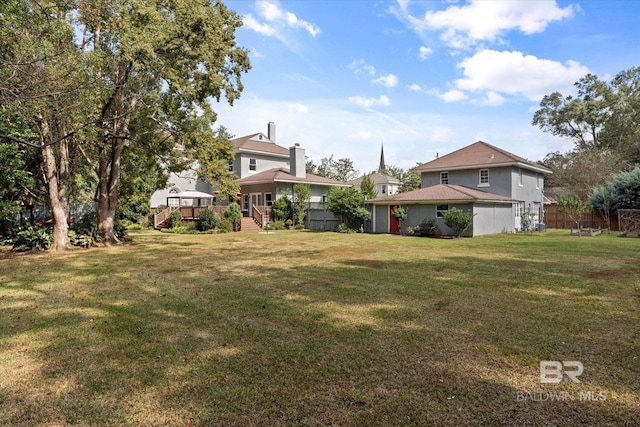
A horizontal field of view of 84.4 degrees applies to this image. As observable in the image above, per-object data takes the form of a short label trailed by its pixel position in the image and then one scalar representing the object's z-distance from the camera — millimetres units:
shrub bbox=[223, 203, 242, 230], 24781
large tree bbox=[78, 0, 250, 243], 12477
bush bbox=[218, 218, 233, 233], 23769
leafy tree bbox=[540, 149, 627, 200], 32938
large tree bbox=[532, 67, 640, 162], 37250
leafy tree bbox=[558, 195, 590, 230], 21781
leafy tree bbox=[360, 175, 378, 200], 29819
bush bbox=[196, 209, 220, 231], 23891
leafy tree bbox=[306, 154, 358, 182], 57469
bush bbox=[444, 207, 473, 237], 19438
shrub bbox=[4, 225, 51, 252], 13578
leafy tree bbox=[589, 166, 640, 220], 24125
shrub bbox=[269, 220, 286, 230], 25609
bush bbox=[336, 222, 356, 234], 22953
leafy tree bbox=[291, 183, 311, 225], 25969
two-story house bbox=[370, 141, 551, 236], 20984
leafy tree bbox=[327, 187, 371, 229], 23047
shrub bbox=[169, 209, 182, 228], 25609
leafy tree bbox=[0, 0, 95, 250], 7672
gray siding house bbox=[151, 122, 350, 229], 27047
